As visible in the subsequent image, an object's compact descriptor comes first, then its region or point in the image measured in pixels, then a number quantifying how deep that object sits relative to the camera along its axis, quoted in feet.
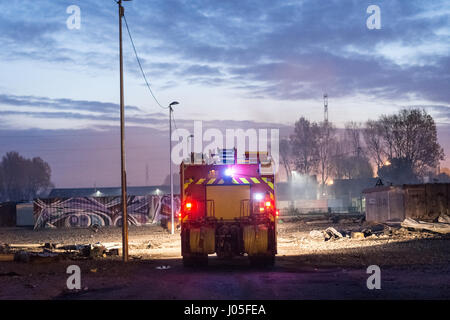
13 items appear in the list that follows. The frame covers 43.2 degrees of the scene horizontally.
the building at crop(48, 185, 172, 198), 358.02
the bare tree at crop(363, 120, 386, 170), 288.92
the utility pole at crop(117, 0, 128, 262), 71.37
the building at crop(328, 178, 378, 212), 329.93
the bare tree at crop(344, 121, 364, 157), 319.06
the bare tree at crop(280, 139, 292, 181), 322.47
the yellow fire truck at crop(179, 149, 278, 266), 57.93
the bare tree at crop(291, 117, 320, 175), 310.45
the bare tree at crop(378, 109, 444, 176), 261.44
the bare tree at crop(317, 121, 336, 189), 310.04
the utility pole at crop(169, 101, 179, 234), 139.96
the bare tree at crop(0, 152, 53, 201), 467.93
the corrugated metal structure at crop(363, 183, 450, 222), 118.62
